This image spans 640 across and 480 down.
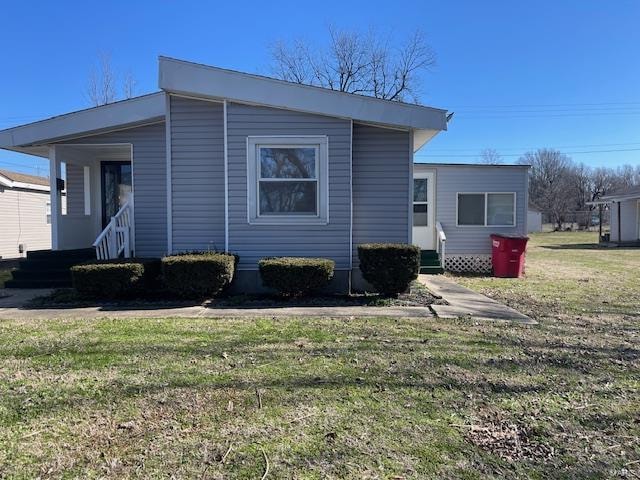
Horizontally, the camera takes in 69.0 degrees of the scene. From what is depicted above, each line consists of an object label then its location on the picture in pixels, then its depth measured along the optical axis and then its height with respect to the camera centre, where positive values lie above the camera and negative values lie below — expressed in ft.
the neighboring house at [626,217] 83.97 +2.43
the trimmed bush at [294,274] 24.16 -2.32
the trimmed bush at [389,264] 24.76 -1.82
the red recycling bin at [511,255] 39.86 -2.20
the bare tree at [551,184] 198.08 +21.63
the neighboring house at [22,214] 54.19 +1.90
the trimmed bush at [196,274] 23.70 -2.27
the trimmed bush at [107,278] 23.85 -2.50
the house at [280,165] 25.89 +3.73
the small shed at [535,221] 184.75 +3.61
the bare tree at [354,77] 82.17 +27.48
